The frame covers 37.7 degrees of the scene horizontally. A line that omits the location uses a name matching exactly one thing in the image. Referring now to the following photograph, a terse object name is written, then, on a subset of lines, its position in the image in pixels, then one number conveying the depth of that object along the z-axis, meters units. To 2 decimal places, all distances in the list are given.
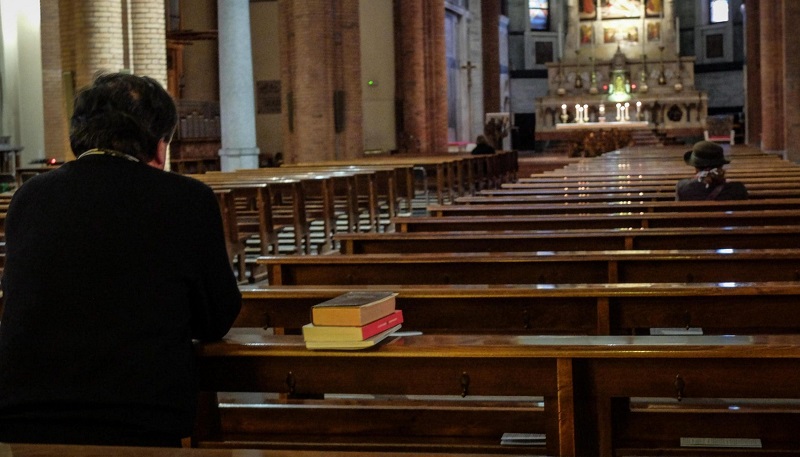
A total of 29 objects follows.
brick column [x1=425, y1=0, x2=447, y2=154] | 28.86
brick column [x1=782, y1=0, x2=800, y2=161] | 19.09
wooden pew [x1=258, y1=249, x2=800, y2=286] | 5.01
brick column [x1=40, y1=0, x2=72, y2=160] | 17.19
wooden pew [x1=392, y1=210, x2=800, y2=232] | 7.19
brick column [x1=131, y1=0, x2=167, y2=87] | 13.80
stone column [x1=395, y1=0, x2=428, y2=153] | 27.89
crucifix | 35.19
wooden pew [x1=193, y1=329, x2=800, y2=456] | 2.79
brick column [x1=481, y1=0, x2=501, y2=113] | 37.56
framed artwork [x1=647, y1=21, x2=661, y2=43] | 38.88
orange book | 2.78
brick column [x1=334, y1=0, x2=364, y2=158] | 22.73
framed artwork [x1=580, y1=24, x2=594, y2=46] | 39.09
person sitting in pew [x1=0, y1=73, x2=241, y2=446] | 2.66
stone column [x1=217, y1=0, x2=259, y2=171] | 19.73
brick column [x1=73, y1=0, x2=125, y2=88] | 13.16
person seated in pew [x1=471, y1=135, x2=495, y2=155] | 22.67
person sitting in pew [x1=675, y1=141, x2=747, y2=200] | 8.57
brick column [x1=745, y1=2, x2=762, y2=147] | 31.61
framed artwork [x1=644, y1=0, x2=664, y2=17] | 39.00
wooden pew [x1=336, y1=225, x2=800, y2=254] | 6.14
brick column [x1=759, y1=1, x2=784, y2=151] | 24.20
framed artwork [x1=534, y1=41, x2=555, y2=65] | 40.47
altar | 34.19
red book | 2.82
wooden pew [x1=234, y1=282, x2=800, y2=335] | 3.90
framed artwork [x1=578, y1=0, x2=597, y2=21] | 39.25
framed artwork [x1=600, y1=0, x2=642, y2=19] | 39.03
